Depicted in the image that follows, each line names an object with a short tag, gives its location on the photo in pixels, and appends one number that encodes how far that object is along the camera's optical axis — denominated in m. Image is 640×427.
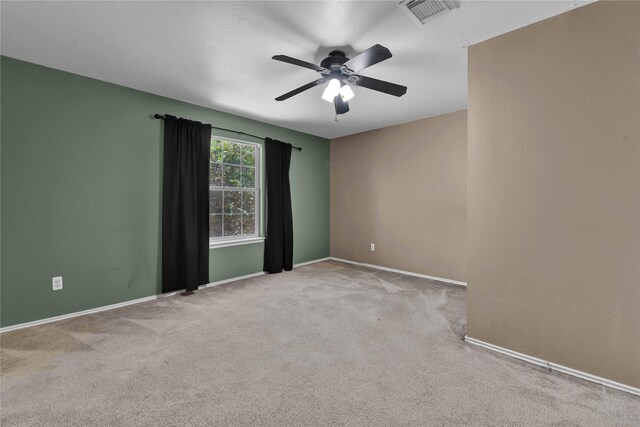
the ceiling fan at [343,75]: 1.99
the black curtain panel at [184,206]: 3.39
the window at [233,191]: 4.01
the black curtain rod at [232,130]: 3.31
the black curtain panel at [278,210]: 4.45
